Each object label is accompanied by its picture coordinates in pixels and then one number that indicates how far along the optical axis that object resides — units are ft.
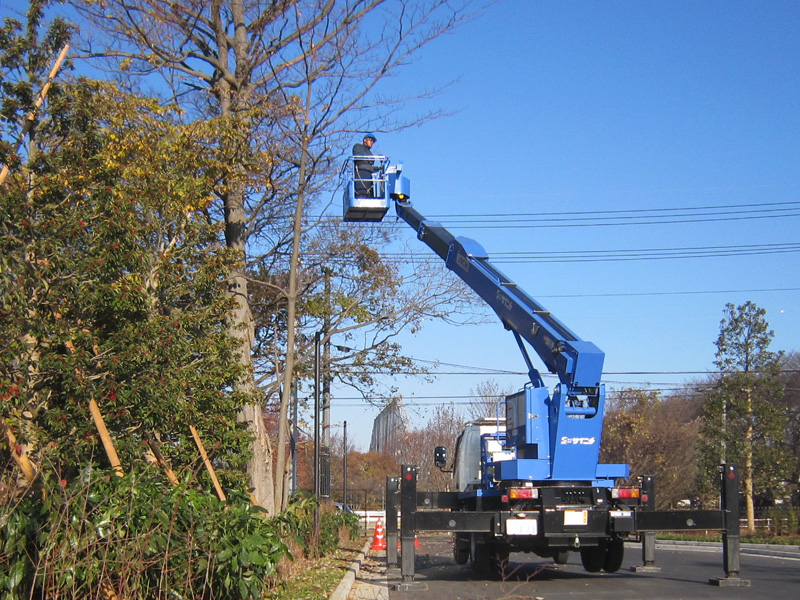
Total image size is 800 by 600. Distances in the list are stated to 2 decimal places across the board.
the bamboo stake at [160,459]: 32.14
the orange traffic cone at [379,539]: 65.31
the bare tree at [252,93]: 52.03
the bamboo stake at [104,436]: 28.27
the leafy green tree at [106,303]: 27.73
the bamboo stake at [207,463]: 34.04
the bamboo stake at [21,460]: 24.33
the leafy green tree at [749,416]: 96.89
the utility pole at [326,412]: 73.01
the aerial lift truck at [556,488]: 37.88
